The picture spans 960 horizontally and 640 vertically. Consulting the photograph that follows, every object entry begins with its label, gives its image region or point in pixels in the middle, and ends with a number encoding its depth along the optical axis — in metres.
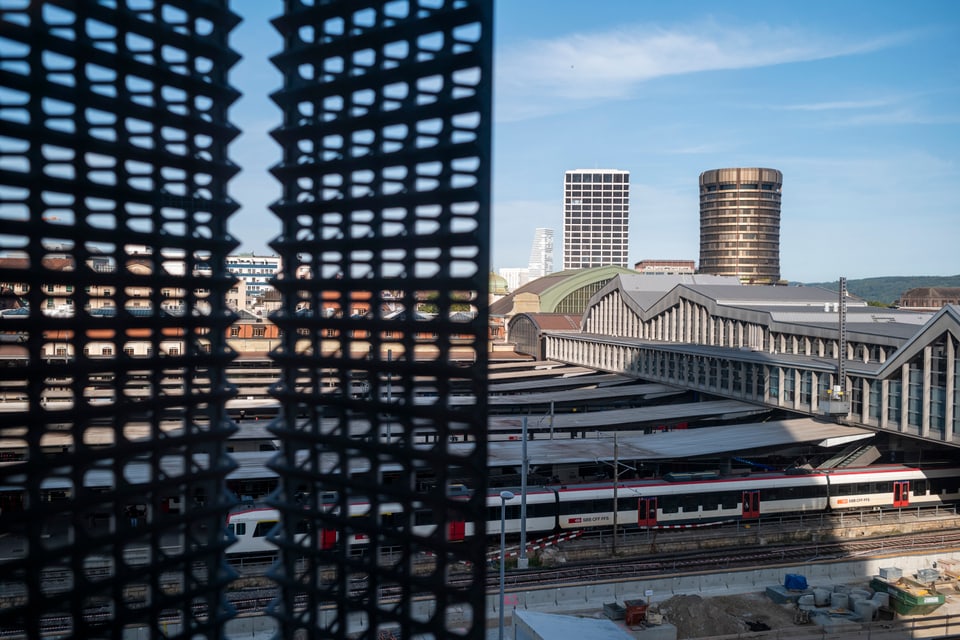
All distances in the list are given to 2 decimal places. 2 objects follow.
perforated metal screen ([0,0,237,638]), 6.73
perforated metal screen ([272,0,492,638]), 7.27
